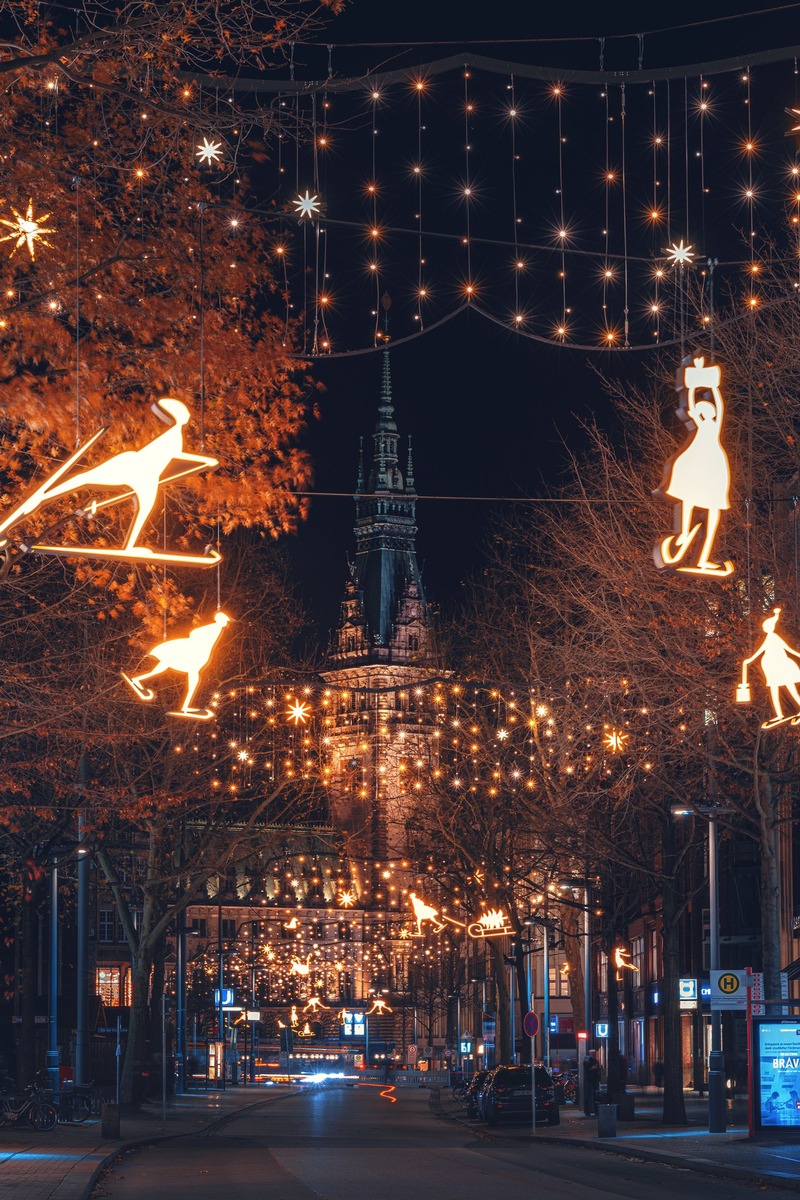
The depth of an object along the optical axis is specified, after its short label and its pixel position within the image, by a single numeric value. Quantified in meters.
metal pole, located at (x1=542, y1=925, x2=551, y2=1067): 57.88
